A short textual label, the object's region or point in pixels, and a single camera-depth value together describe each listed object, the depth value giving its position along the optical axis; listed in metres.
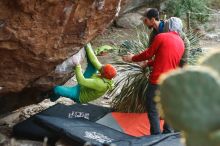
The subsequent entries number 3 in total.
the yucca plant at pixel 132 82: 11.13
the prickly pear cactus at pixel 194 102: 2.78
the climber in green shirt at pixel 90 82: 9.45
